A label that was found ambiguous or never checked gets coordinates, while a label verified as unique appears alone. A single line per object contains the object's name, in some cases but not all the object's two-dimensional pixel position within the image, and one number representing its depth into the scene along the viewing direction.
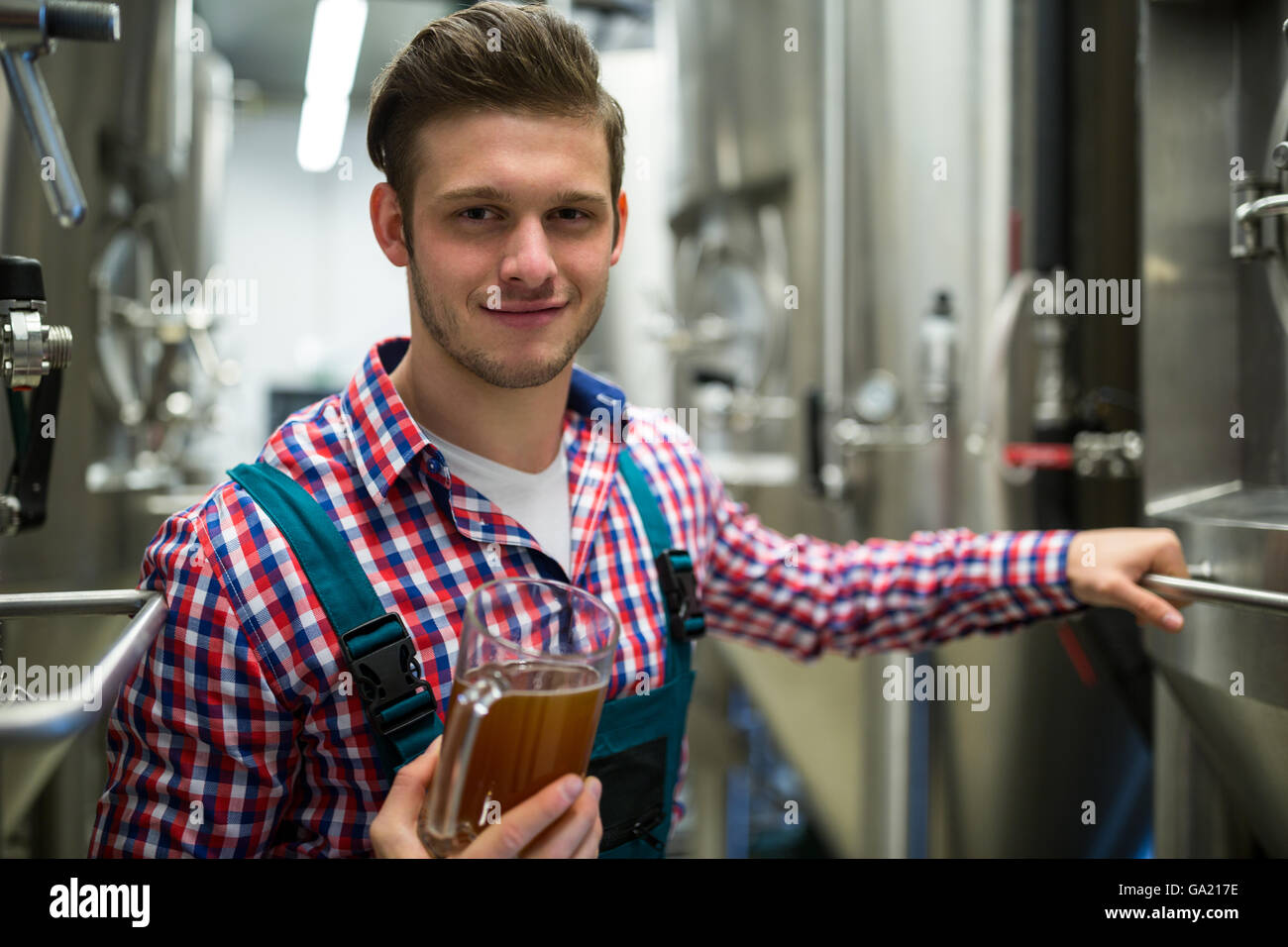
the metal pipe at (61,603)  0.80
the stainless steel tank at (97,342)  1.36
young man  0.87
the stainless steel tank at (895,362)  2.02
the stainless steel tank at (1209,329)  1.17
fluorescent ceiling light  1.67
